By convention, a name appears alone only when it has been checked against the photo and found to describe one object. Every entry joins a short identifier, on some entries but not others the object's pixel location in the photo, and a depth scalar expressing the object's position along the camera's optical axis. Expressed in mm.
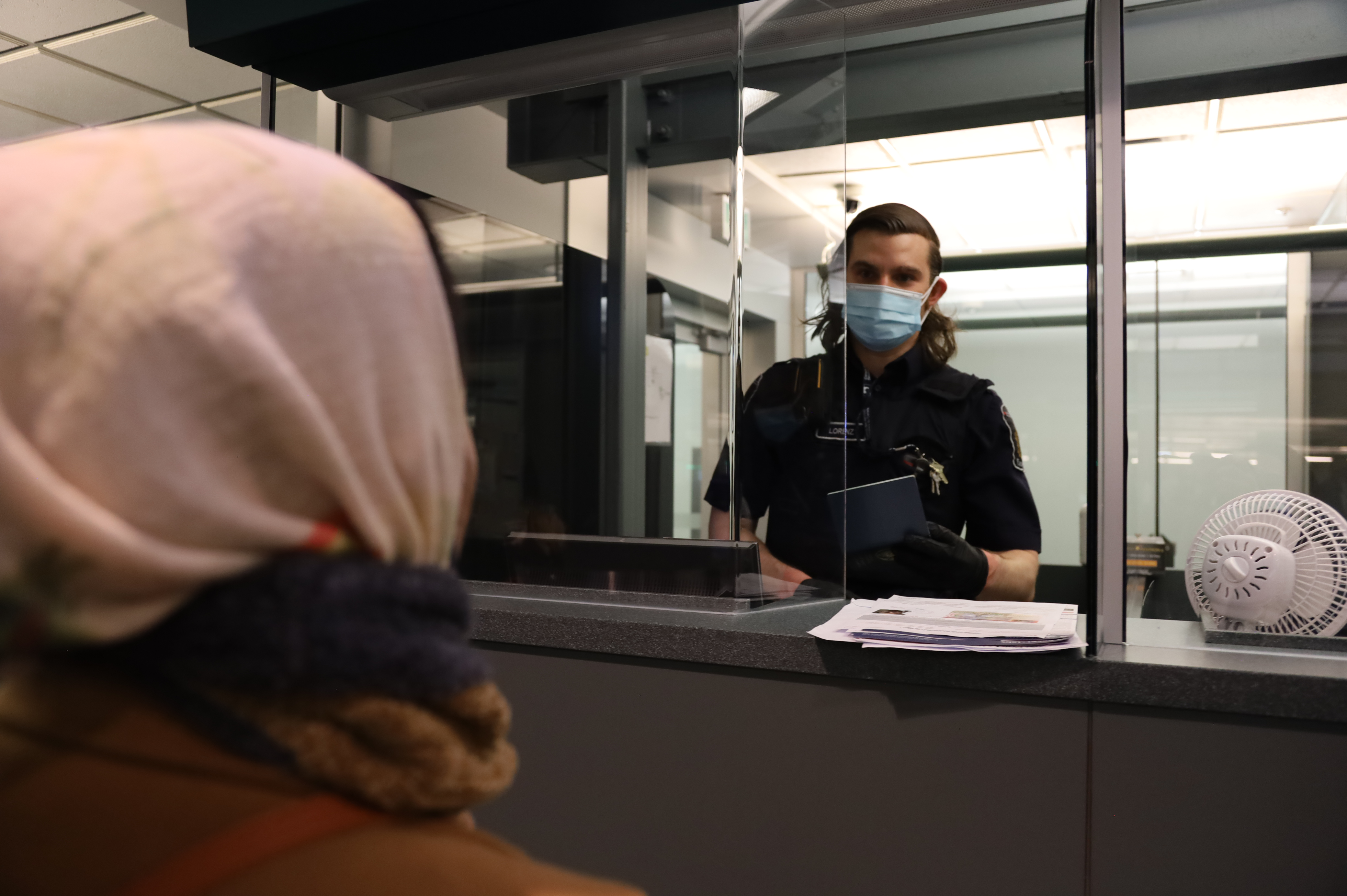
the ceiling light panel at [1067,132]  4113
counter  1133
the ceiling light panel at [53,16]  3705
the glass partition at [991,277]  2295
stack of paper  1243
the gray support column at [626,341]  2730
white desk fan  1258
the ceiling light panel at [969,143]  4305
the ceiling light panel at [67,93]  4344
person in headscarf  351
